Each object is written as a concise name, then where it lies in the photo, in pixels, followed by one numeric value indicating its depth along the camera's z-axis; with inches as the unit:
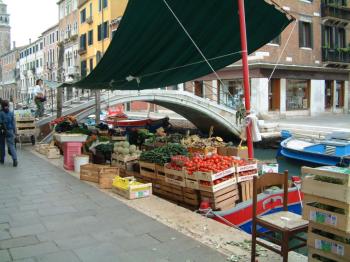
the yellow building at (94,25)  1579.7
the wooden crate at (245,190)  267.7
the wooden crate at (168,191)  279.1
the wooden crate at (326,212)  121.5
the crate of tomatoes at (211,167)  248.2
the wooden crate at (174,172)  270.8
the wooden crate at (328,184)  120.9
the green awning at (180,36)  282.5
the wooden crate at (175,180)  272.2
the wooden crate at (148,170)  302.8
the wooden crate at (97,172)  284.8
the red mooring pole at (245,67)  257.9
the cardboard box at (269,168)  319.3
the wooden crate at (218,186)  246.8
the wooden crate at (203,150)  363.9
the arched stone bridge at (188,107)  792.3
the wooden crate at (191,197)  263.4
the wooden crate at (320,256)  126.6
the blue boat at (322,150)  560.1
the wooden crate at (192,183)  258.5
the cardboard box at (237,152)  356.1
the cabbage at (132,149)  360.2
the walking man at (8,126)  378.6
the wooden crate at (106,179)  283.6
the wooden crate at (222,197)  249.3
